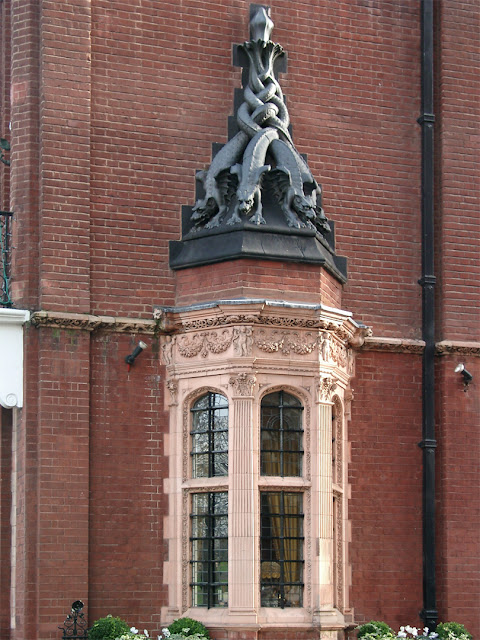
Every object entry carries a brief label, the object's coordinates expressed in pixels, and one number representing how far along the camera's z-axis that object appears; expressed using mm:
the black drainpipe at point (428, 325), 21969
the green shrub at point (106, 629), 19583
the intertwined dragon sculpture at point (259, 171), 21391
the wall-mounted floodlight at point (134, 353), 21102
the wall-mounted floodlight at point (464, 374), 22406
